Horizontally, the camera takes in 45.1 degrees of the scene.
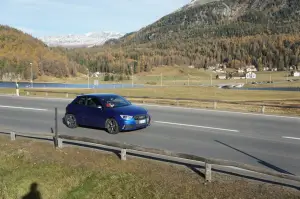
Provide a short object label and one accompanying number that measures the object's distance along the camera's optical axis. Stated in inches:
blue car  557.9
